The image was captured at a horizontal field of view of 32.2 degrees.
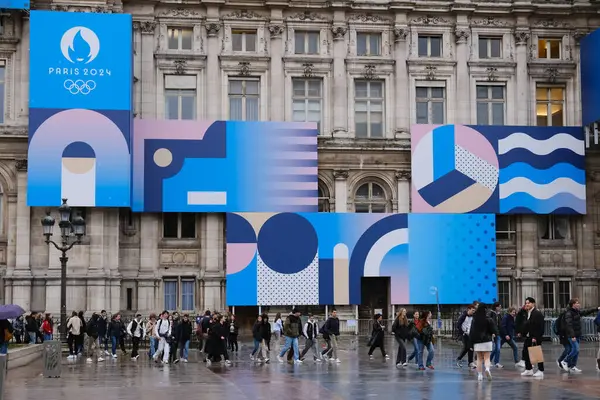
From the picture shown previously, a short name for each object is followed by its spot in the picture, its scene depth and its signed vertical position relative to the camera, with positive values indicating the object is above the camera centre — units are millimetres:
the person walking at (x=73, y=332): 35031 -1564
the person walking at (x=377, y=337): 34375 -1729
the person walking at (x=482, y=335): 24766 -1197
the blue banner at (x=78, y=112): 47500 +7955
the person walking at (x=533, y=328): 25562 -1078
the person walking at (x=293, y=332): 33031 -1483
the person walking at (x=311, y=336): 33562 -1648
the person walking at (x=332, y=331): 33344 -1471
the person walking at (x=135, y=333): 36031 -1653
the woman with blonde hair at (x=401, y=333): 30234 -1391
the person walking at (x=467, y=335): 29734 -1467
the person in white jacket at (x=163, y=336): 33328 -1618
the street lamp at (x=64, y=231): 35062 +1924
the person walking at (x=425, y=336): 29597 -1470
